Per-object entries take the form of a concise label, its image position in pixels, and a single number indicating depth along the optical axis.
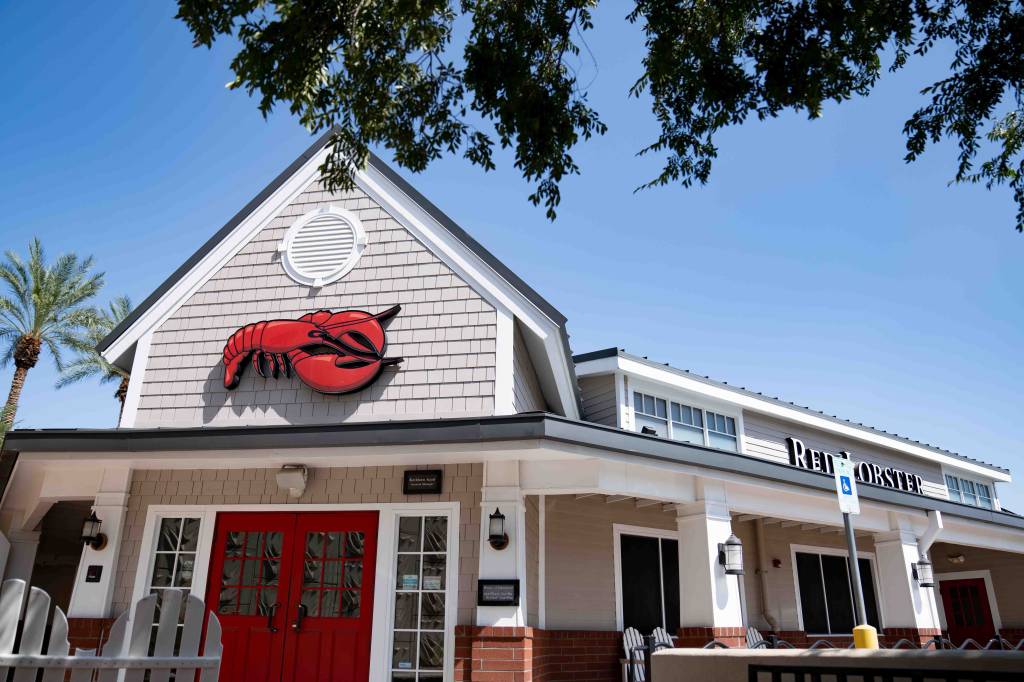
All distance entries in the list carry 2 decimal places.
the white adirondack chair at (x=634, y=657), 9.04
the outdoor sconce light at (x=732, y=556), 8.79
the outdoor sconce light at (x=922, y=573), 11.69
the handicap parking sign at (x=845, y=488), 7.22
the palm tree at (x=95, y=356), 24.52
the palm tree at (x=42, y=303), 23.30
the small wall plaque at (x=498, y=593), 7.82
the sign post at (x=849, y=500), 7.08
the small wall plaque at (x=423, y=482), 8.56
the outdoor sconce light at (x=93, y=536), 8.98
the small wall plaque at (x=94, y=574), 8.91
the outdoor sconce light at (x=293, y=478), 8.68
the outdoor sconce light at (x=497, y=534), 8.02
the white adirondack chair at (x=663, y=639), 9.25
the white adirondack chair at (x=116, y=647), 3.13
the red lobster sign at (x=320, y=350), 9.20
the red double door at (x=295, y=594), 8.30
